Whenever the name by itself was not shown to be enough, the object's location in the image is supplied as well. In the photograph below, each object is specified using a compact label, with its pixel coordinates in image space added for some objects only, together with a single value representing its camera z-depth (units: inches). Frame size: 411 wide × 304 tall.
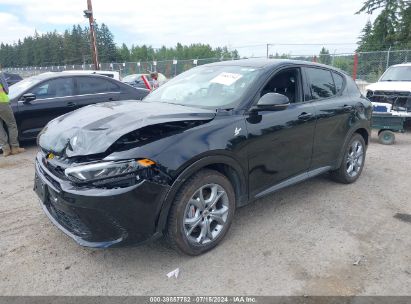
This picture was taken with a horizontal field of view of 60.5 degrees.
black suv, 106.7
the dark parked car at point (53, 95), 281.4
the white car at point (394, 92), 336.8
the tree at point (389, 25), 1224.8
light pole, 658.2
